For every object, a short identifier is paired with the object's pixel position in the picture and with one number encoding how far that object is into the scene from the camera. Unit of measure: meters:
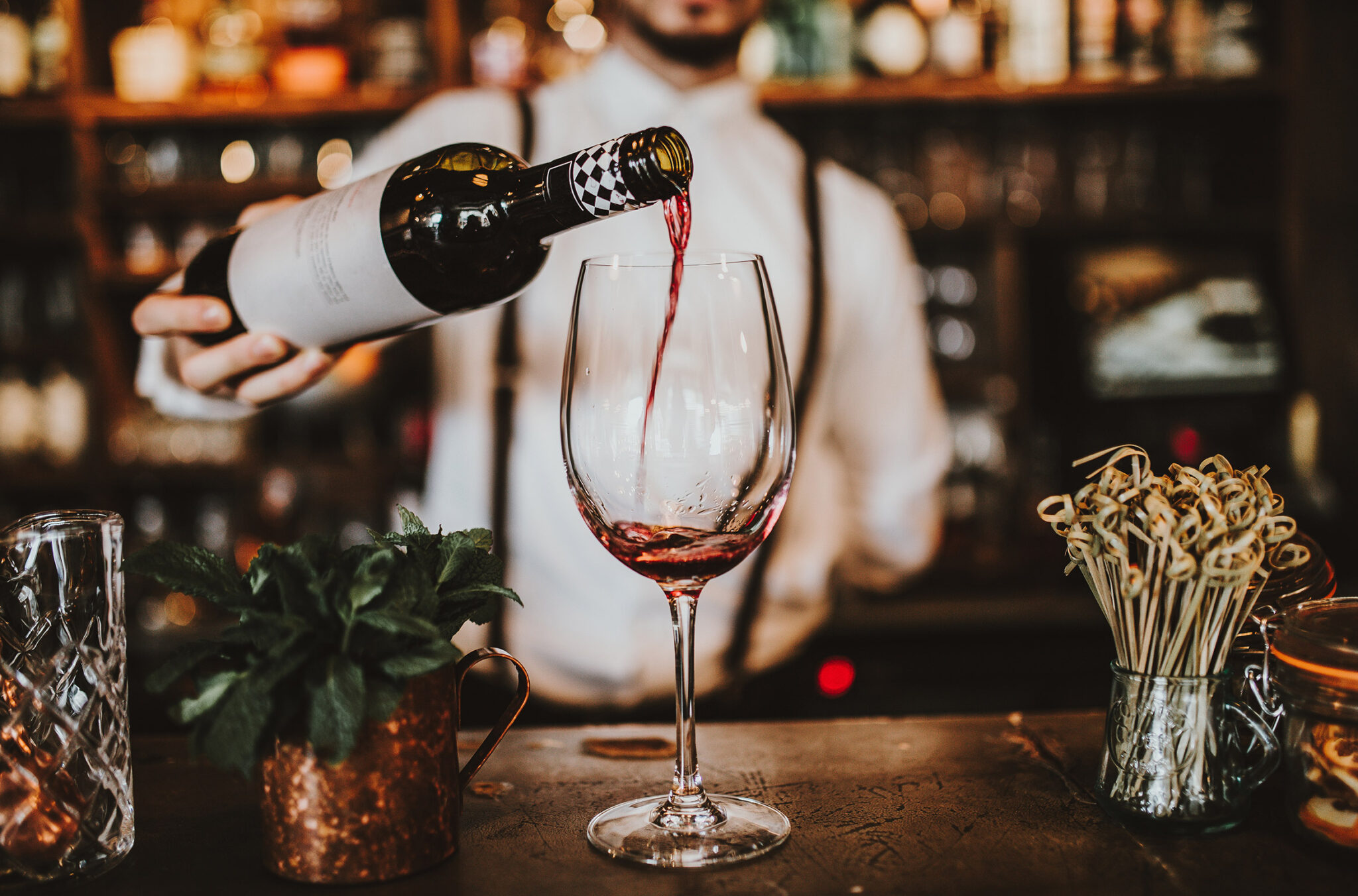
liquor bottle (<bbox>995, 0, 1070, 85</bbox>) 2.49
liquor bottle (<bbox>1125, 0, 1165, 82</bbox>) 2.50
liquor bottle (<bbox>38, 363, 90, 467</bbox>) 2.57
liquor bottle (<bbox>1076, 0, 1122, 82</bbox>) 2.49
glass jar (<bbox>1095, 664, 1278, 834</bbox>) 0.61
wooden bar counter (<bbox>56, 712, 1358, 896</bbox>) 0.57
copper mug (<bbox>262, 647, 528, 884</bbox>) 0.56
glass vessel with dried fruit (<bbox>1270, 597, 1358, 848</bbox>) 0.57
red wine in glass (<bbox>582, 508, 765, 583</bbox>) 0.62
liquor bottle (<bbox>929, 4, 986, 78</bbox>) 2.48
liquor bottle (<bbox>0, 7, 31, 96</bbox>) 2.52
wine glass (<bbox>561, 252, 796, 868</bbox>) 0.63
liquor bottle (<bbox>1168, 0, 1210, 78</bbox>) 2.50
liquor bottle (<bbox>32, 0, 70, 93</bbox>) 2.52
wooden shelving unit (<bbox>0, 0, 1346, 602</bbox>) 2.44
